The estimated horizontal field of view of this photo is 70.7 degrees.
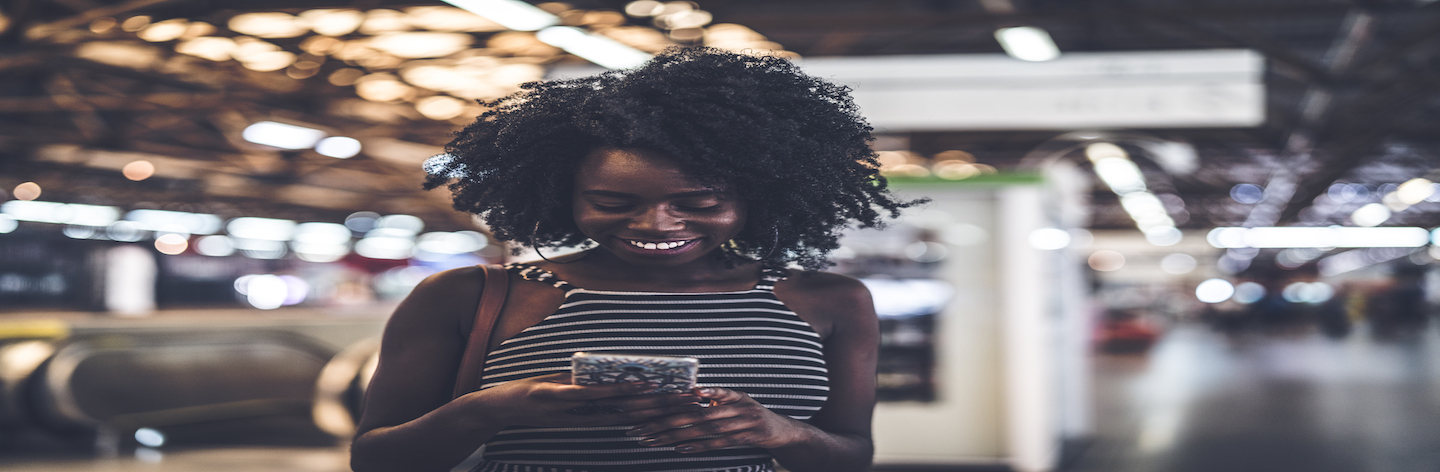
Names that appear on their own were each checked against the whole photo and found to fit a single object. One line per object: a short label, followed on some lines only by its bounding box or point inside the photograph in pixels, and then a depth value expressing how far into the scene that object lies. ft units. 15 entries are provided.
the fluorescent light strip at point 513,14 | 21.40
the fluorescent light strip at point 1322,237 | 105.60
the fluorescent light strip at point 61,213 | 54.95
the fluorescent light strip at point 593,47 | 22.94
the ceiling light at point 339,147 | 49.80
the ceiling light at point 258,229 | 80.02
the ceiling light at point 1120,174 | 38.37
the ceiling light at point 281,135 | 41.86
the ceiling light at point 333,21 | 31.83
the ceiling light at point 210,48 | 35.96
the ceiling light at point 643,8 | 24.53
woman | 4.23
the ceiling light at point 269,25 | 32.37
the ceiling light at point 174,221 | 67.46
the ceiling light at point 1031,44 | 21.98
